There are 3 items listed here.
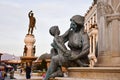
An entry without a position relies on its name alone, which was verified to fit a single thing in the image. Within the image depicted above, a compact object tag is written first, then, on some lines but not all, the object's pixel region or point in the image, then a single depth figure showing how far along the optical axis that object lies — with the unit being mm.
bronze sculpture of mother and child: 4344
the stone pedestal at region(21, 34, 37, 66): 21972
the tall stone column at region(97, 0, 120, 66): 4431
